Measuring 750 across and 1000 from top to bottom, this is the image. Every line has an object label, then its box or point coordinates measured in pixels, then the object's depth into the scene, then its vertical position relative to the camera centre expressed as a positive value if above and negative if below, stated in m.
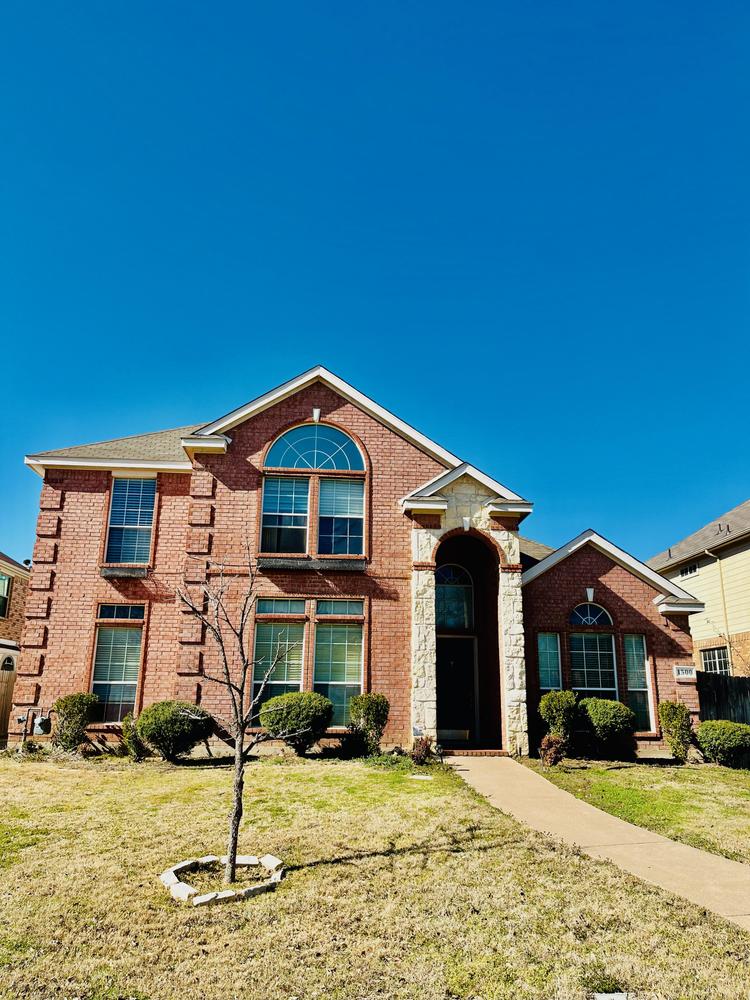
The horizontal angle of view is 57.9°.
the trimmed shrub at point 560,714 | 16.09 -0.84
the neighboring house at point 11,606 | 22.58 +2.22
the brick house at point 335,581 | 16.69 +2.35
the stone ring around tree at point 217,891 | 6.46 -2.06
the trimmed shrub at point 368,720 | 15.60 -1.02
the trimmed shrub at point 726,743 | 16.31 -1.48
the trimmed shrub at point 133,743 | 15.09 -1.55
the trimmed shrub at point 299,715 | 14.55 -0.88
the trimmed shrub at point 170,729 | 14.23 -1.18
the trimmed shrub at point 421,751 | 14.63 -1.59
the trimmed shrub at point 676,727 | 16.83 -1.18
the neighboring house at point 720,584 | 23.72 +3.45
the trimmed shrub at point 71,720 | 15.88 -1.13
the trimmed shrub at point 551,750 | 15.01 -1.57
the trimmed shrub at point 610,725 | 16.12 -1.08
